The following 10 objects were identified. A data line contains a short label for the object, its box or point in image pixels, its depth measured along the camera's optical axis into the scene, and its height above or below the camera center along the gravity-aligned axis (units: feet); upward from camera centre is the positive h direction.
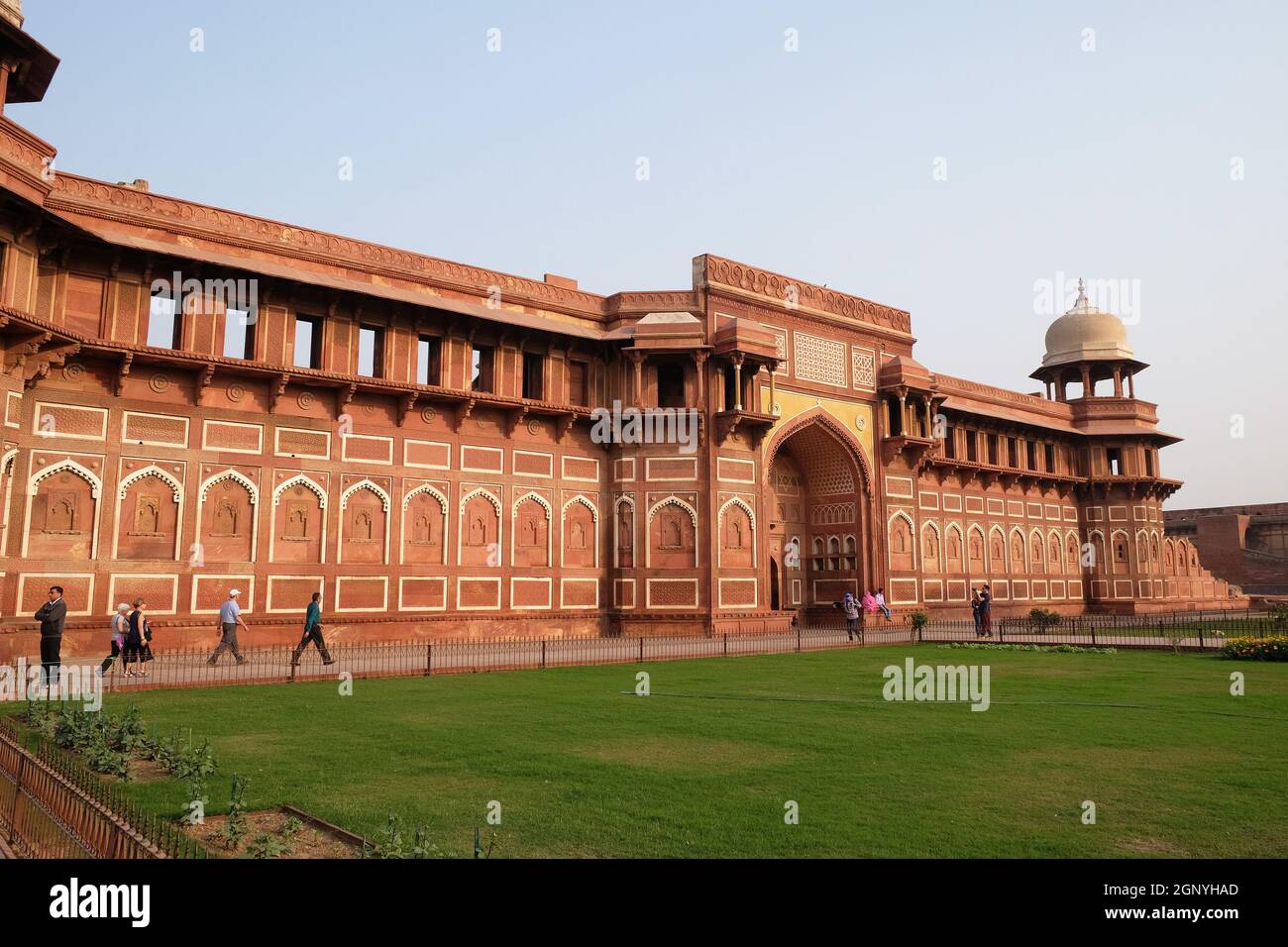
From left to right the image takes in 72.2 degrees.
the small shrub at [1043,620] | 78.64 -4.29
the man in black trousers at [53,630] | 38.65 -1.95
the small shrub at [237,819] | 15.87 -4.43
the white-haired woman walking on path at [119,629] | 45.17 -2.30
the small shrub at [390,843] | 13.96 -4.25
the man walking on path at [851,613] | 75.40 -3.34
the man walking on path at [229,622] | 48.33 -2.14
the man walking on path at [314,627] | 47.09 -2.38
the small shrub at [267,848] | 14.88 -4.51
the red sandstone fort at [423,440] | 51.96 +10.82
